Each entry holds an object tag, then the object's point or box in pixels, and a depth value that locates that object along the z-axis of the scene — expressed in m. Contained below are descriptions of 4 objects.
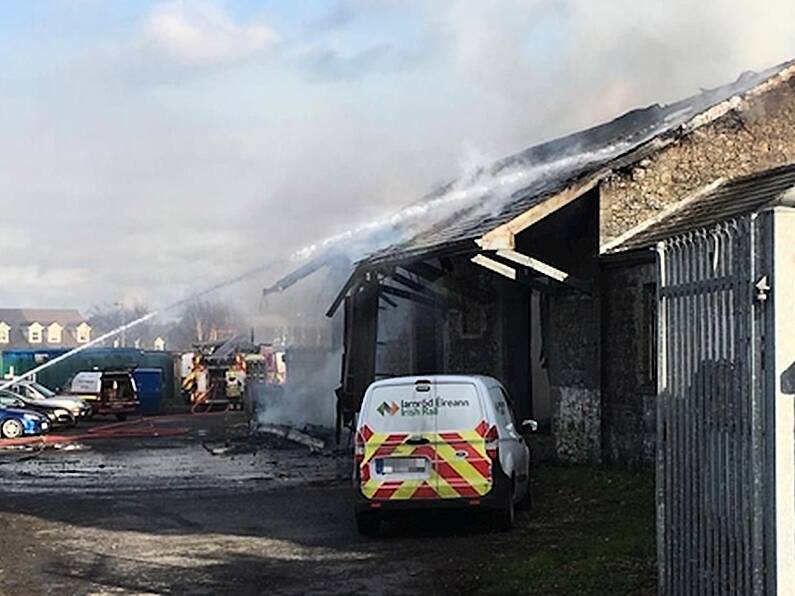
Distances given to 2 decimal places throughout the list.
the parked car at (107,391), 40.41
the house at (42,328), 113.56
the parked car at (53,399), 35.91
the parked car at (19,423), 30.80
